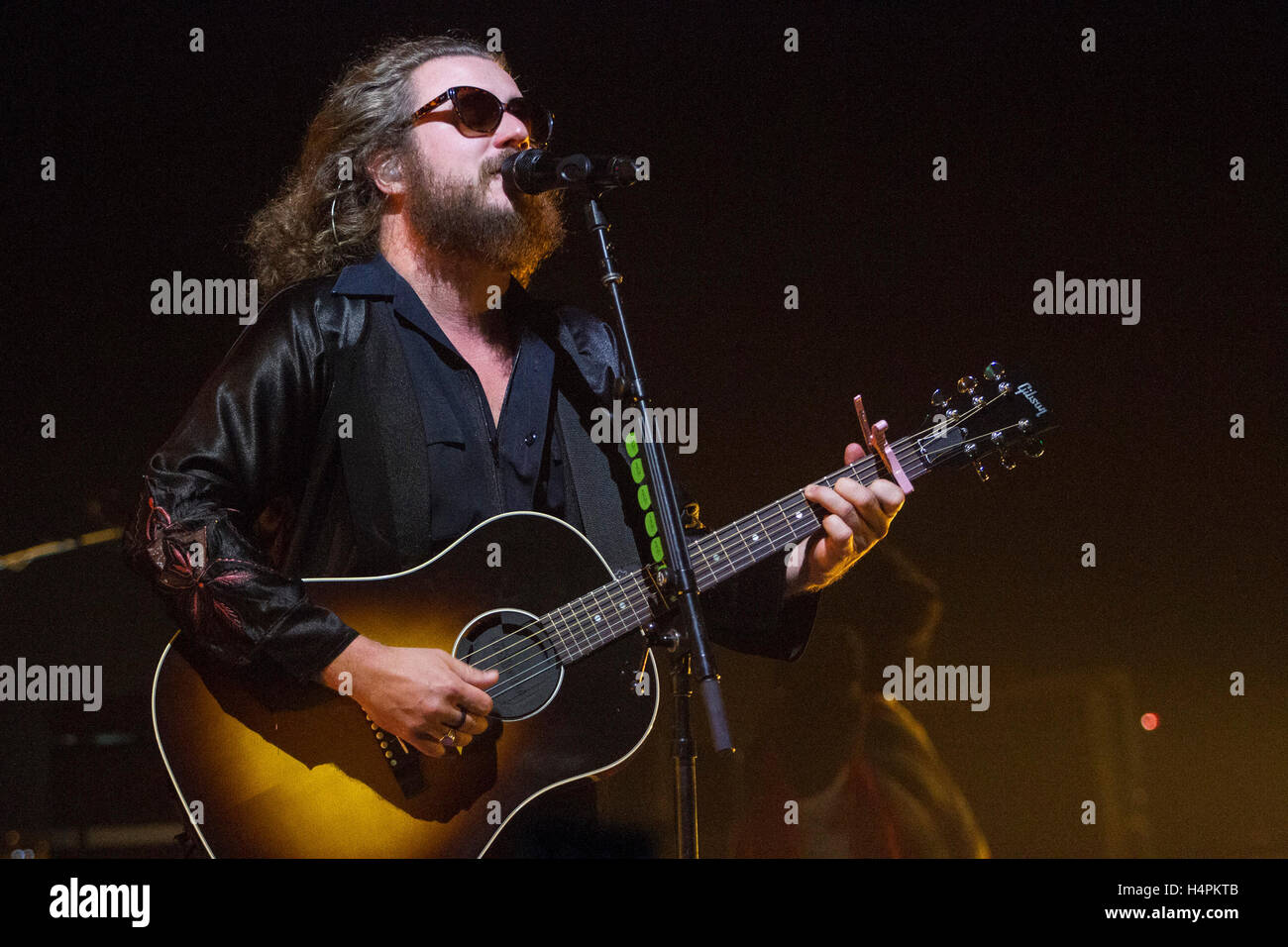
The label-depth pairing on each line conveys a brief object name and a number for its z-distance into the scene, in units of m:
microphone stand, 1.75
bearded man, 1.96
